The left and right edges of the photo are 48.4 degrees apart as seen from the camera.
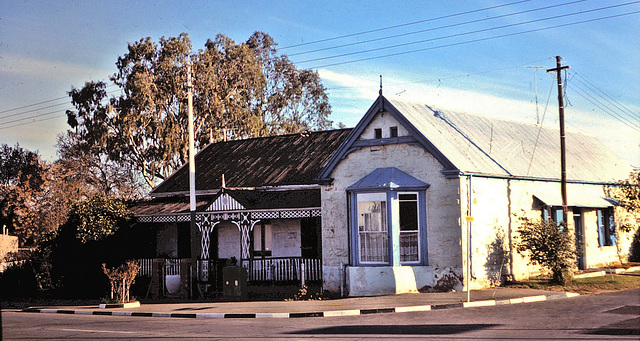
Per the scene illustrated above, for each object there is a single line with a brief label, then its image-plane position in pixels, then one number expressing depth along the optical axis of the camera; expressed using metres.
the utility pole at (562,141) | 24.67
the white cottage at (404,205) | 21.52
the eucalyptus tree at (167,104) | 41.81
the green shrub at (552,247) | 21.80
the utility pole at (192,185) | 24.66
